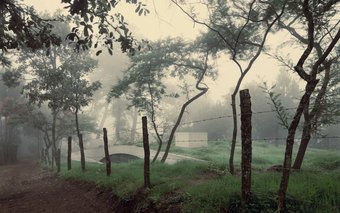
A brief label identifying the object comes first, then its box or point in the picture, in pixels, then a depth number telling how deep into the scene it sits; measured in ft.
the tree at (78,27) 22.57
